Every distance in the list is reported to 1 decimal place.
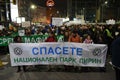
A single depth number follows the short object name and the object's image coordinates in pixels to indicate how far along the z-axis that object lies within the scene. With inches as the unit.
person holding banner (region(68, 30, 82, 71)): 235.3
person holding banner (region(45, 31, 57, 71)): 235.7
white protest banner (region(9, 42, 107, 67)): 212.8
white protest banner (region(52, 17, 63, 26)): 318.0
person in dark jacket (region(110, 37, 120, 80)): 123.1
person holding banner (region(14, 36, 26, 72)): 242.6
